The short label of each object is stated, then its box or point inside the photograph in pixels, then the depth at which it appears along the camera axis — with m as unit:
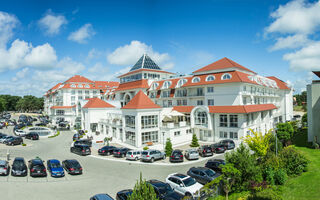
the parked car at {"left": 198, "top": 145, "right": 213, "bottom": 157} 32.03
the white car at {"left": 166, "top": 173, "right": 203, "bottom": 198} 18.48
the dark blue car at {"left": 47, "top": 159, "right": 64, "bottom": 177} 23.77
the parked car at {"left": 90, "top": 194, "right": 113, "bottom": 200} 15.19
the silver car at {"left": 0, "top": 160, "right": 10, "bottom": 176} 23.45
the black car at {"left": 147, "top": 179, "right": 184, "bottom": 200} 16.61
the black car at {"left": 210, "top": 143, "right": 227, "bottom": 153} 33.78
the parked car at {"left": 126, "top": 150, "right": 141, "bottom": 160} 31.88
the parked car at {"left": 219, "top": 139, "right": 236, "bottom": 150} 35.33
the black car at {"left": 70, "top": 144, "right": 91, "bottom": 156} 35.12
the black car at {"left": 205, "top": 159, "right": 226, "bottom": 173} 24.46
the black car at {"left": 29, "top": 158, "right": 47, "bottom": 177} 23.36
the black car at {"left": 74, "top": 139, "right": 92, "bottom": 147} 40.77
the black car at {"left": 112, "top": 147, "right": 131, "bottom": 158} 33.73
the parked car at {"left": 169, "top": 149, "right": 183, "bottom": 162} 29.67
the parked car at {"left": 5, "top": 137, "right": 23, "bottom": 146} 41.25
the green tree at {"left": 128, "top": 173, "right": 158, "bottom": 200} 10.56
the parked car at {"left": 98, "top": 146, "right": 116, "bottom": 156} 34.84
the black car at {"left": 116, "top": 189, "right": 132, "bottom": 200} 16.10
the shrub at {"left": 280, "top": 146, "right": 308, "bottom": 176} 21.03
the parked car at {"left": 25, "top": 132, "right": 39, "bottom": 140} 49.00
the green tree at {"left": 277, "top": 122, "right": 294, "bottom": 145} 34.00
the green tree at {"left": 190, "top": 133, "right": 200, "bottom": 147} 38.30
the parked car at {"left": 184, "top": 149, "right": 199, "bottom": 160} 30.48
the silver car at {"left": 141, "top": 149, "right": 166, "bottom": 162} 30.64
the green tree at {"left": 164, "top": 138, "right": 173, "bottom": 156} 32.72
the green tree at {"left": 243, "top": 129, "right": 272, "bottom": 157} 24.56
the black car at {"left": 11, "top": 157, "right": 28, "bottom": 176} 23.58
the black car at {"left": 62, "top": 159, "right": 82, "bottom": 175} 24.66
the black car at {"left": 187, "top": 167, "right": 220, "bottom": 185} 20.86
